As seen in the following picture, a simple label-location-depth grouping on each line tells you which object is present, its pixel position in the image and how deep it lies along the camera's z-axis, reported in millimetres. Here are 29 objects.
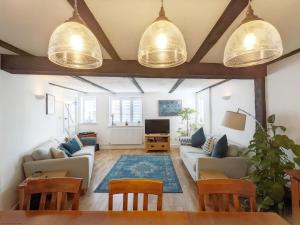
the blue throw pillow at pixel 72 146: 4492
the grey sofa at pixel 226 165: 3330
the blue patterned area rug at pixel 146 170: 3828
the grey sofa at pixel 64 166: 3247
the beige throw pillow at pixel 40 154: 3355
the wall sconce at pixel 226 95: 4518
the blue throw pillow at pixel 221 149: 3457
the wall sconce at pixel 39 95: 3889
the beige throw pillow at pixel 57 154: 3532
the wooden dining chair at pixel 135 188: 1464
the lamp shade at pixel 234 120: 2727
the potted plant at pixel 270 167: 2262
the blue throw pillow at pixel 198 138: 5246
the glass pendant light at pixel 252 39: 1073
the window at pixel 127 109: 7703
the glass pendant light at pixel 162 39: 1079
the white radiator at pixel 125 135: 7504
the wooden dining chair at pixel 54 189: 1459
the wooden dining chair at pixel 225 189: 1442
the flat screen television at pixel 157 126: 7160
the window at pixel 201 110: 7052
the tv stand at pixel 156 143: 6887
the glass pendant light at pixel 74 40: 1077
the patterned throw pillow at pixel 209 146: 4254
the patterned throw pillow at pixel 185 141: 5667
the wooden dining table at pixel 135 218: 1166
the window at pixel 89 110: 7645
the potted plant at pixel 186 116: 7043
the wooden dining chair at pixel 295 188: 1691
